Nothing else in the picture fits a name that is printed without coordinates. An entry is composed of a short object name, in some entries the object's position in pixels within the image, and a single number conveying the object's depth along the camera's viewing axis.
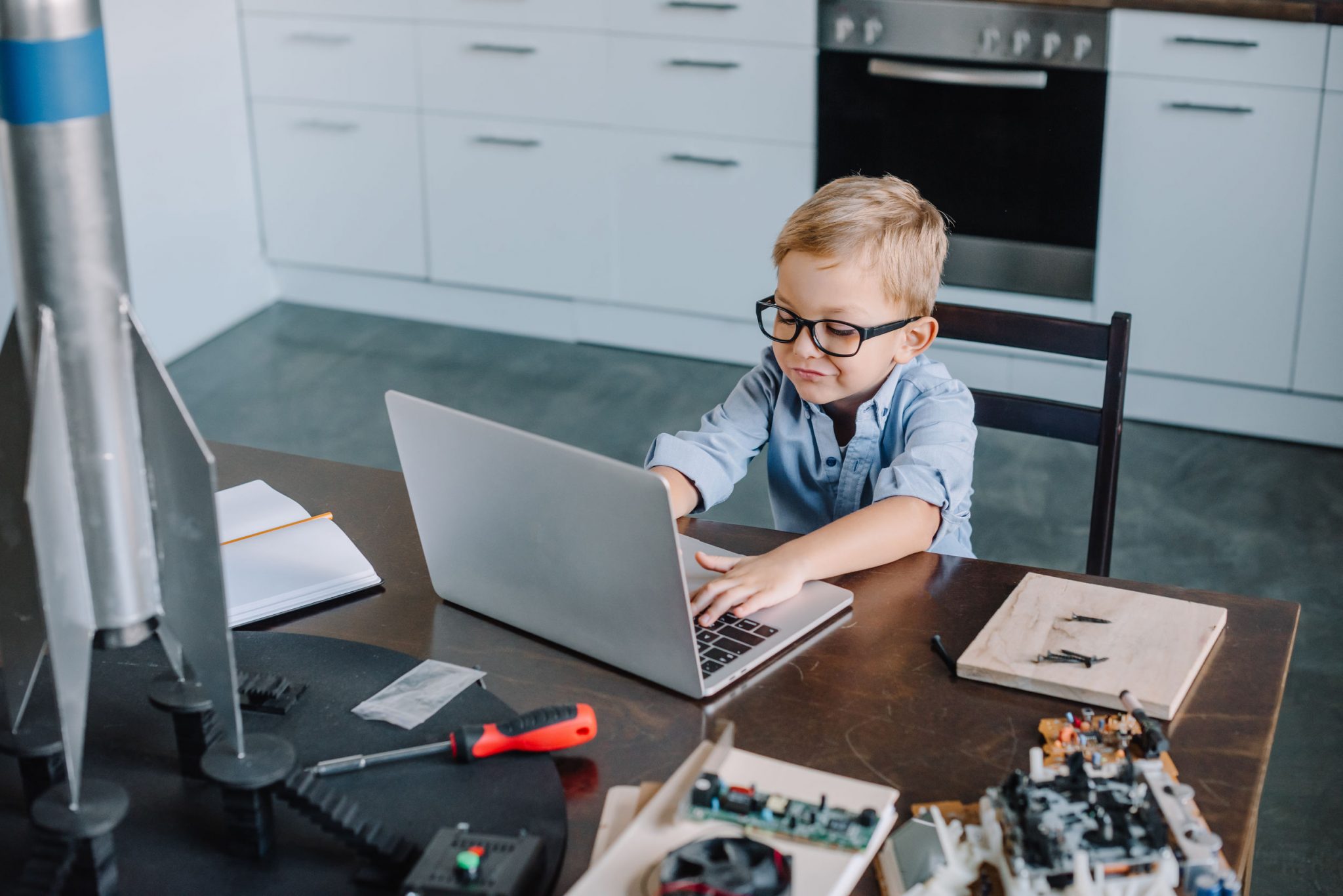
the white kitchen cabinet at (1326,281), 2.95
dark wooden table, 1.01
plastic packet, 1.06
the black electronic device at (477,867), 0.85
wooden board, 1.08
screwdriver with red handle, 1.01
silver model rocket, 0.78
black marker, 1.14
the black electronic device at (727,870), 0.81
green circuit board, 0.88
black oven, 3.09
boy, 1.45
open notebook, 1.25
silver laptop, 1.04
